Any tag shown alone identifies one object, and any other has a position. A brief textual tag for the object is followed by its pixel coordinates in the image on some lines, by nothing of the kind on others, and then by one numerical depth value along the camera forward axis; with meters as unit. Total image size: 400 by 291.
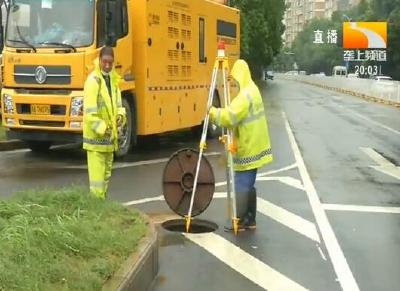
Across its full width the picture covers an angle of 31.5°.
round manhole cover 7.75
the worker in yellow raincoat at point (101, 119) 7.49
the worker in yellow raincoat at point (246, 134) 7.34
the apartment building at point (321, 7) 160.62
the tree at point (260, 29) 49.16
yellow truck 12.25
